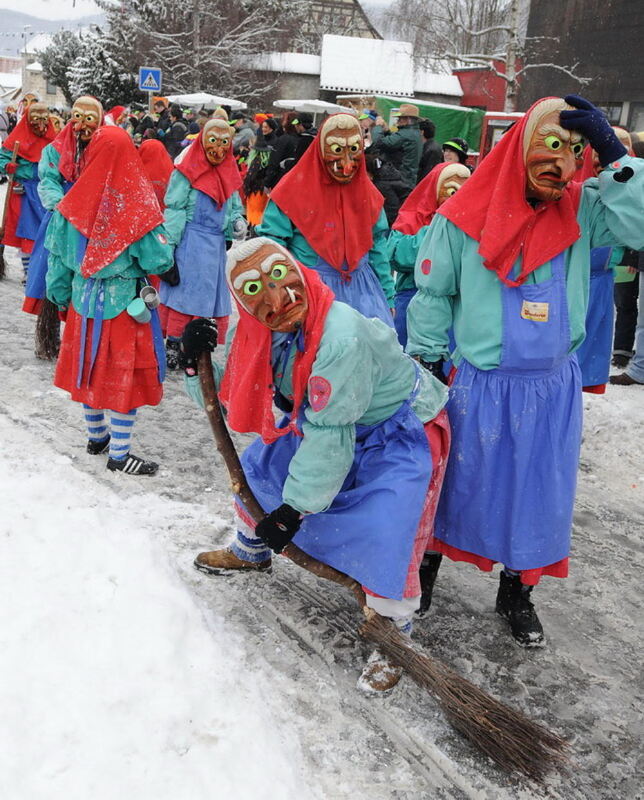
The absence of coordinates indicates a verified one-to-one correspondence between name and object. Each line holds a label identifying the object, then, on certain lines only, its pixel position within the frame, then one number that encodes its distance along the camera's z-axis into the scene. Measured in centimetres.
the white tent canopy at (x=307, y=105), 1786
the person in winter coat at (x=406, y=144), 855
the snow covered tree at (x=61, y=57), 2866
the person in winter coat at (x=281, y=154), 855
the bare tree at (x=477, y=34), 1903
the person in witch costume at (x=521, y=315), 270
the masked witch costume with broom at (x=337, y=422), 249
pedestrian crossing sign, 1327
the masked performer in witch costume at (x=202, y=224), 573
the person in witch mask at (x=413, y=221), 479
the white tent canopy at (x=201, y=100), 1898
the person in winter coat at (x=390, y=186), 796
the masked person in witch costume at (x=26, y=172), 777
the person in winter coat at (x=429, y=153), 900
